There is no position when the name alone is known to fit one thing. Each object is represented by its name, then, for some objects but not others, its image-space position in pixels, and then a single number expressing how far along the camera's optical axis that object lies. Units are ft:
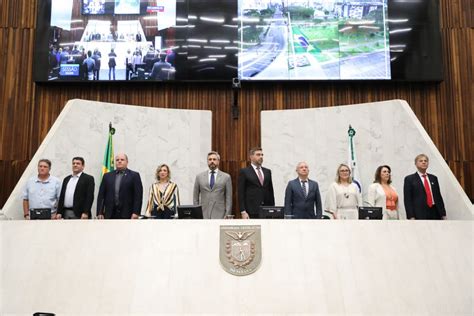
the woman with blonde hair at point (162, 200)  18.62
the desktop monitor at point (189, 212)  16.35
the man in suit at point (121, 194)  18.37
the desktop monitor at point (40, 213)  16.57
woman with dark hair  18.79
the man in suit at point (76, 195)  18.71
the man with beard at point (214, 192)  18.75
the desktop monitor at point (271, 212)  16.30
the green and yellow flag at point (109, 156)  25.11
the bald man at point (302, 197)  18.21
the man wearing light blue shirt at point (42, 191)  19.08
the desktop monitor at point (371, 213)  16.44
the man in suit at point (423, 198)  18.47
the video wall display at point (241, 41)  28.40
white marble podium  14.34
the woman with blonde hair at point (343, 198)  18.60
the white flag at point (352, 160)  25.84
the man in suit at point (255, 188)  18.84
